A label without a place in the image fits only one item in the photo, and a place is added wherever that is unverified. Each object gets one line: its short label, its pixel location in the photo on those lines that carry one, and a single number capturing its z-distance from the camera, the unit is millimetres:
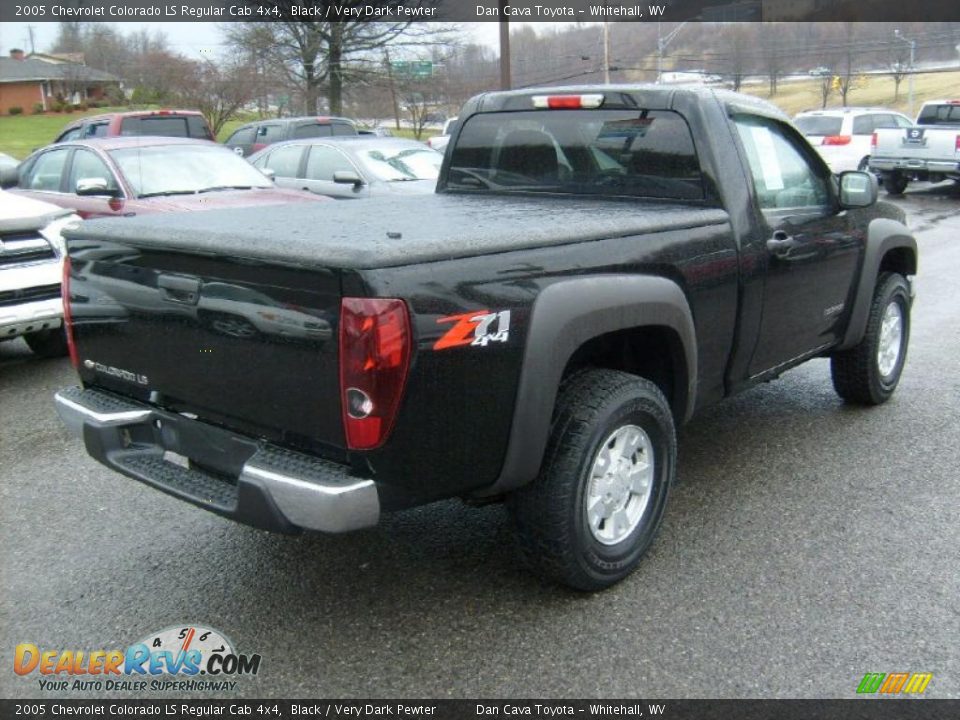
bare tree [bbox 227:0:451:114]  32250
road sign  35031
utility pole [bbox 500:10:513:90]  20969
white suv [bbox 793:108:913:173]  19484
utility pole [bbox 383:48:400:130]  34625
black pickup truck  2672
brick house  51906
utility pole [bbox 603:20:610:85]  34159
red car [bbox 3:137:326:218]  7988
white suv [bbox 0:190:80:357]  6002
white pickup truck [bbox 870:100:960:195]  17812
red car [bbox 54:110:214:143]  13820
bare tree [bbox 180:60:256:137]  31781
